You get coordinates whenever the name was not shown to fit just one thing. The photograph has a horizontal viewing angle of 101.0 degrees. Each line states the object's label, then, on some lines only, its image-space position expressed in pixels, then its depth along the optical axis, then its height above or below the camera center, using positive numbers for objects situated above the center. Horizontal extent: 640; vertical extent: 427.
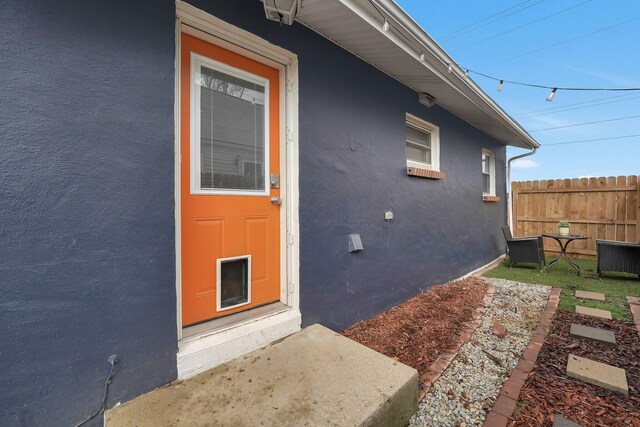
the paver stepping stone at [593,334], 2.45 -1.18
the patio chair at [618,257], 4.24 -0.74
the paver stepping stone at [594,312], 2.99 -1.16
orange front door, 1.91 +0.25
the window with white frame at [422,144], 3.91 +1.09
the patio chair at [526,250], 5.06 -0.73
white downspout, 6.87 +0.73
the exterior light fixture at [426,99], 3.85 +1.70
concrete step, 1.36 -1.05
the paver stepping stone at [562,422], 1.53 -1.23
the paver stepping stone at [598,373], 1.85 -1.21
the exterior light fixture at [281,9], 1.86 +1.48
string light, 4.73 +2.30
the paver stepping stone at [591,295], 3.54 -1.14
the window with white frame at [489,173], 6.34 +0.98
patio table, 4.90 -0.46
